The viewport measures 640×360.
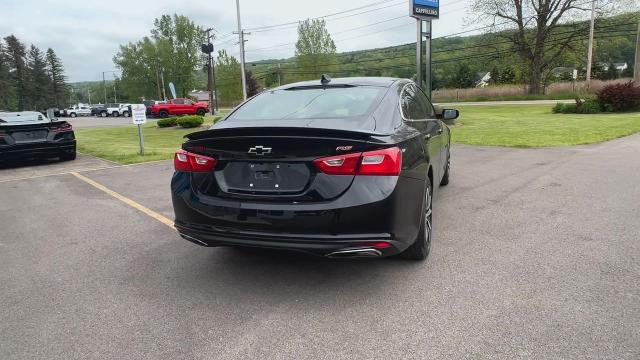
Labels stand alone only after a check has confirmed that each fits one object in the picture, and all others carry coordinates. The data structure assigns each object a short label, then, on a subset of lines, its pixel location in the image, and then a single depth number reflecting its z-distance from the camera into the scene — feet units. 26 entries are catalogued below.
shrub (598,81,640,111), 69.67
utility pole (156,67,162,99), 262.16
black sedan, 9.82
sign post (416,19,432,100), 52.39
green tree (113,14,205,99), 249.14
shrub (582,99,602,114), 71.20
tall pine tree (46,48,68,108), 346.33
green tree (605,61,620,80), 186.29
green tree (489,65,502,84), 221.99
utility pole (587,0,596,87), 110.32
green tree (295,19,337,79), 195.31
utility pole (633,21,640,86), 86.30
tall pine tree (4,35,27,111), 304.09
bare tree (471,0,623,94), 135.44
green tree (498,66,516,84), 213.11
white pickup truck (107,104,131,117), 167.81
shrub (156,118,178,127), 74.13
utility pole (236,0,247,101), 107.55
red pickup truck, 132.67
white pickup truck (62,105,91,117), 201.16
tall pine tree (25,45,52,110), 310.65
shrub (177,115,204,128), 69.92
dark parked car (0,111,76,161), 32.45
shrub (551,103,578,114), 72.84
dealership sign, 48.90
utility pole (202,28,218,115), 119.65
